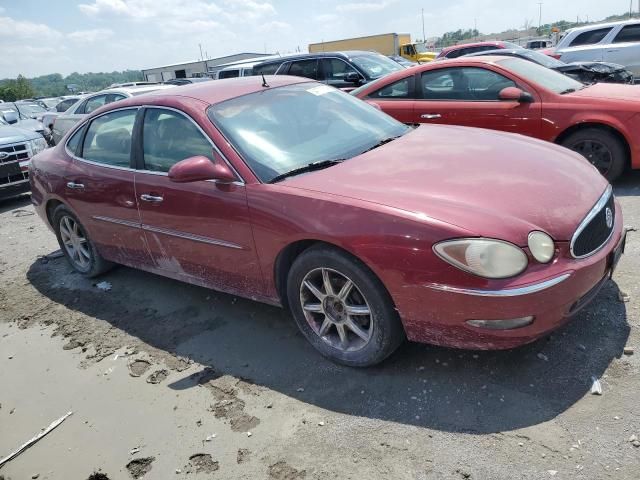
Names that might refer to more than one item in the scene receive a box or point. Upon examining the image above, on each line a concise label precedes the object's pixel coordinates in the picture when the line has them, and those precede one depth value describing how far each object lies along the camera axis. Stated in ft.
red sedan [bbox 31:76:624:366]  8.36
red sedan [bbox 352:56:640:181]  18.40
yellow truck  118.11
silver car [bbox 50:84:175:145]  36.27
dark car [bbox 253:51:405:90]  32.30
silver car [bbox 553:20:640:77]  40.68
